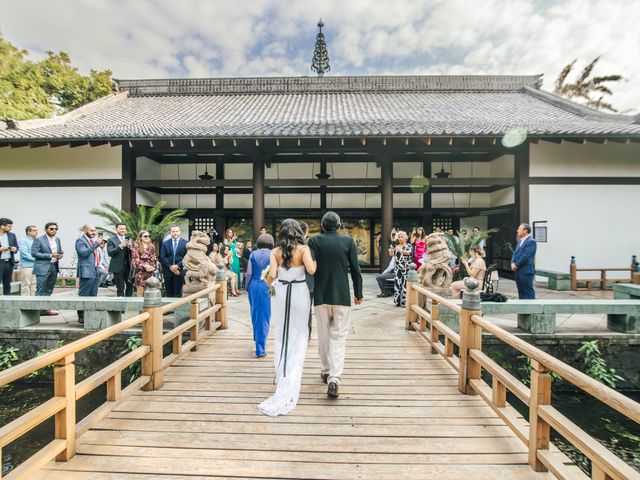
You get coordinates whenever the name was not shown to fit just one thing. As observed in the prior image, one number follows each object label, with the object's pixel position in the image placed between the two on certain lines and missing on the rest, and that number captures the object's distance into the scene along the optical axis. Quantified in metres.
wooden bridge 2.33
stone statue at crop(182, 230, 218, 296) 5.98
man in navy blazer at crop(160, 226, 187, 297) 6.35
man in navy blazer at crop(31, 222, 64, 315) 5.79
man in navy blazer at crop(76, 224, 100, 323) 5.64
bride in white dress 3.20
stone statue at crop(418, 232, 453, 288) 6.27
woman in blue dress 4.23
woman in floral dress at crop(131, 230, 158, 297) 6.22
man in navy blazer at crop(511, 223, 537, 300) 5.77
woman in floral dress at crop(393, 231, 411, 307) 6.88
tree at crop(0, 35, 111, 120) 14.60
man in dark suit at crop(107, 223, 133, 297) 6.29
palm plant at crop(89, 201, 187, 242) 7.98
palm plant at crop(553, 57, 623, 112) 20.28
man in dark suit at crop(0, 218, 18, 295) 6.26
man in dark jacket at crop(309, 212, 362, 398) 3.37
